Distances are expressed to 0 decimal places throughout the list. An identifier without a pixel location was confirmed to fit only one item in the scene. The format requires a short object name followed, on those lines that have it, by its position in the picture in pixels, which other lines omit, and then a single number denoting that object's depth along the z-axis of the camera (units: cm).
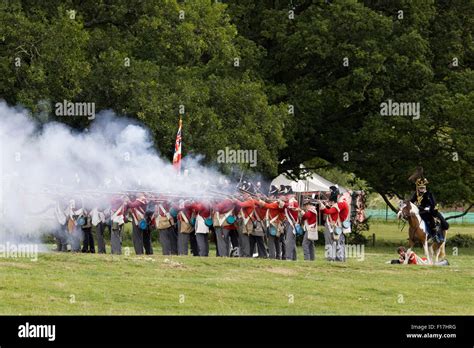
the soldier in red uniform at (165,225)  3084
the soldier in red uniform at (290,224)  3038
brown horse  2962
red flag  3030
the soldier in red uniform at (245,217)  2998
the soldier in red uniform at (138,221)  3017
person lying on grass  2989
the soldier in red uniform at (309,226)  3058
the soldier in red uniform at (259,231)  3023
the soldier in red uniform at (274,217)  3019
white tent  5526
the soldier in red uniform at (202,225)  3014
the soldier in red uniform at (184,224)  3039
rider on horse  3005
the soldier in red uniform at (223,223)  3009
